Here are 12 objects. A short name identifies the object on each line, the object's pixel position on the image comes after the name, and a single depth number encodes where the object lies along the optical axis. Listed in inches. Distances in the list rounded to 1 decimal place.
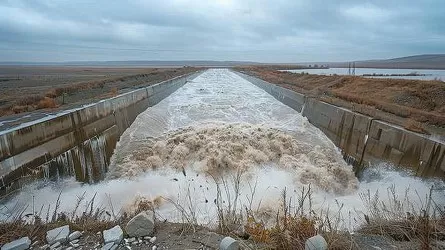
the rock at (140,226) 171.9
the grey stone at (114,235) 165.0
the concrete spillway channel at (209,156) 319.3
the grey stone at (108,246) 160.7
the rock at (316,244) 145.9
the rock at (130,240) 168.0
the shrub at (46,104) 563.1
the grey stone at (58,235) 164.2
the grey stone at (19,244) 156.3
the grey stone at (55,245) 161.5
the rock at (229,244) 147.7
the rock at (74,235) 169.3
